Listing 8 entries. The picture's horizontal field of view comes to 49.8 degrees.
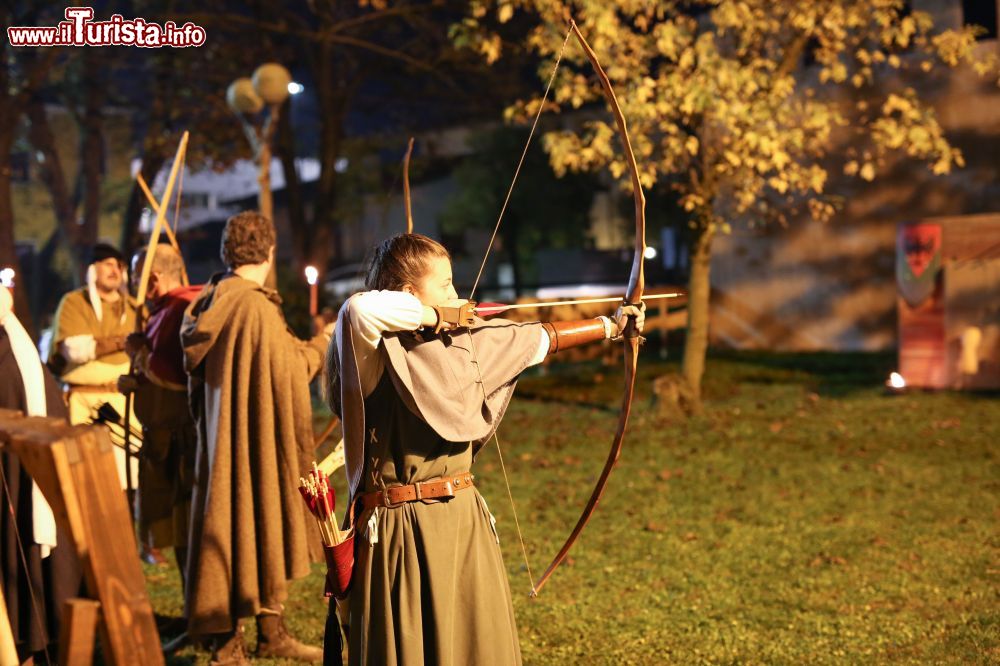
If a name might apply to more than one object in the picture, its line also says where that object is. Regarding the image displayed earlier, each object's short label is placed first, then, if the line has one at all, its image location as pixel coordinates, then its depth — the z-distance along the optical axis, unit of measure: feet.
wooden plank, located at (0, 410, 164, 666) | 6.61
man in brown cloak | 13.38
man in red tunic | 14.75
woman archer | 9.06
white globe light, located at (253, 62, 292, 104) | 32.78
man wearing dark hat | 19.27
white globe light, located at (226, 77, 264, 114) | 34.73
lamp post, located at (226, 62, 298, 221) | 32.91
